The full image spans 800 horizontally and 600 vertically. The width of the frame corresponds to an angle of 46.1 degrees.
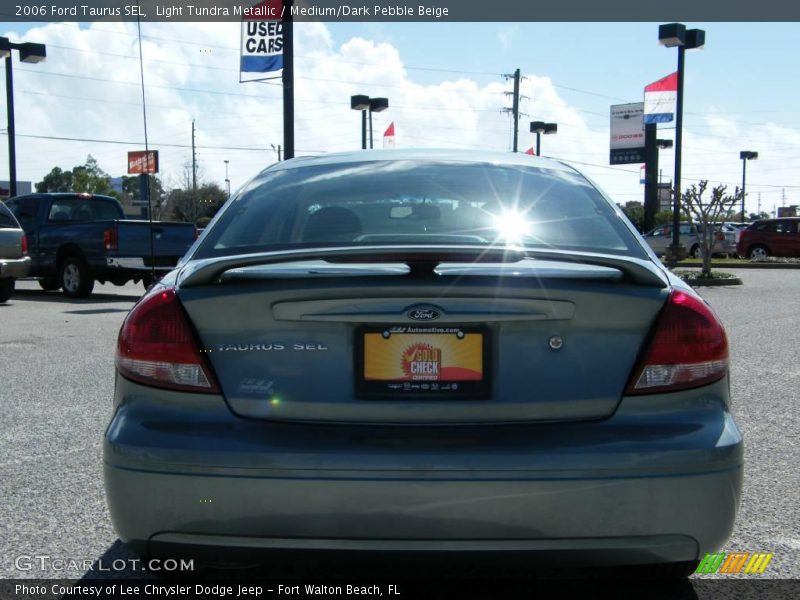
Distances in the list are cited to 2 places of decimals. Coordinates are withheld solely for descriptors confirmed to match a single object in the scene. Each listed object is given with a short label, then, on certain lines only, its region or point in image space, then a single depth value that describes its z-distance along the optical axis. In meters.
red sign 85.75
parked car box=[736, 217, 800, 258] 32.19
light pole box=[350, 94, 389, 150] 31.97
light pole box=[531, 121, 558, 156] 49.28
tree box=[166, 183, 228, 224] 82.94
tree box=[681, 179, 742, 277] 21.86
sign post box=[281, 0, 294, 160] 17.92
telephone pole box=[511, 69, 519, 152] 52.31
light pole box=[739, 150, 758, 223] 80.56
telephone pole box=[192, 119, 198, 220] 81.75
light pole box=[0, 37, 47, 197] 25.58
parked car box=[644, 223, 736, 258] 35.06
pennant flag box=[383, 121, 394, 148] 31.72
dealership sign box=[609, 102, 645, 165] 76.81
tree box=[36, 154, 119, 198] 113.41
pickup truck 15.60
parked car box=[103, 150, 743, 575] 2.48
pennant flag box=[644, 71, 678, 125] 34.88
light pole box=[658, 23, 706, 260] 24.38
